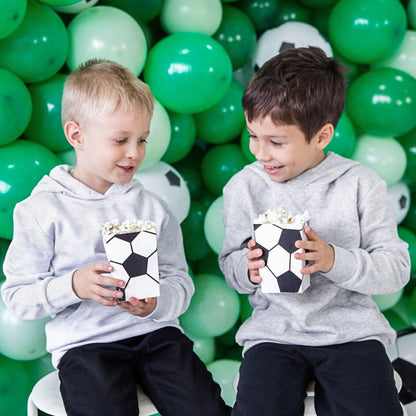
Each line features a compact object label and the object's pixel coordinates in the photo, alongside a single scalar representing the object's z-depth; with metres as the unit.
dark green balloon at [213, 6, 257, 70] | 2.16
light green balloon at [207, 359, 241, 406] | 2.14
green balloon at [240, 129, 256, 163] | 2.16
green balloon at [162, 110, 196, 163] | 2.04
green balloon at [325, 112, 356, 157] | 2.14
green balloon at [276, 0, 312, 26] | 2.34
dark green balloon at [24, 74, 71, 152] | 1.79
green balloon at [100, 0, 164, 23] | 1.95
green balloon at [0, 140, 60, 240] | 1.69
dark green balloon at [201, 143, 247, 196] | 2.21
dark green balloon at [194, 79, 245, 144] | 2.13
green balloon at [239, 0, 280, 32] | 2.28
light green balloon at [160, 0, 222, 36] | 1.99
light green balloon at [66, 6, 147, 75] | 1.80
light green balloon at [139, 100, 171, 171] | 1.87
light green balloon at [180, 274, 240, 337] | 2.12
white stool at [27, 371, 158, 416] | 1.40
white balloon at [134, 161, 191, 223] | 1.94
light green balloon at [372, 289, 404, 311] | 2.39
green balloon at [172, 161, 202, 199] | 2.24
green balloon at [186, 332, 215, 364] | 2.20
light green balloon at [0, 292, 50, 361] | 1.77
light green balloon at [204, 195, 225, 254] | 2.08
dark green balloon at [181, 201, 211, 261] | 2.19
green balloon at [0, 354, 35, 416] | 1.85
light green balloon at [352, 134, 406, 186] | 2.26
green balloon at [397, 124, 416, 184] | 2.41
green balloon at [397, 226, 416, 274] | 2.40
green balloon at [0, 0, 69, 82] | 1.71
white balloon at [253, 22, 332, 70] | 2.14
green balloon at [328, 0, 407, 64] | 2.15
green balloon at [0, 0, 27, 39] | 1.54
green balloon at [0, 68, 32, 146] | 1.64
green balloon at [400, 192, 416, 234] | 2.56
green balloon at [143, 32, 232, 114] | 1.90
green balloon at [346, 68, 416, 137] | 2.20
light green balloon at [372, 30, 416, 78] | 2.33
